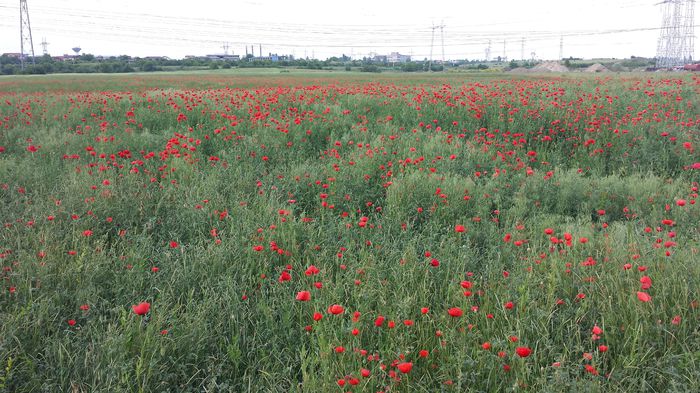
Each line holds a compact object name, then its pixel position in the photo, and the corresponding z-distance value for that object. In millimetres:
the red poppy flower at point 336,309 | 2297
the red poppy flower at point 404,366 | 2031
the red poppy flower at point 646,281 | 2504
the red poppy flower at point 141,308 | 2410
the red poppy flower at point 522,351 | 2115
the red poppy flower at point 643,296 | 2344
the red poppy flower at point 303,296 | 2585
